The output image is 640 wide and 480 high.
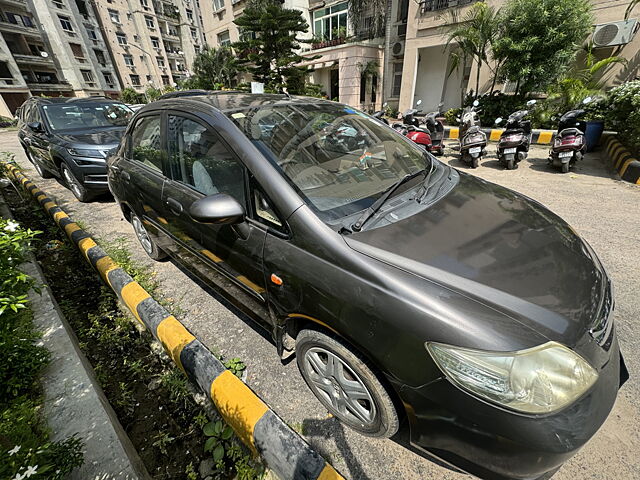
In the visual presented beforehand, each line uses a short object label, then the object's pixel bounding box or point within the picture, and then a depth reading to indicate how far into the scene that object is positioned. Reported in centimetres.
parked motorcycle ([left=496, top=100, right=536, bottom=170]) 597
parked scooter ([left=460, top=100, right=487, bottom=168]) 619
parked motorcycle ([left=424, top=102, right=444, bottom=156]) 709
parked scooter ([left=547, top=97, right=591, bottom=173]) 556
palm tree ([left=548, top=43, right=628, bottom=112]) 841
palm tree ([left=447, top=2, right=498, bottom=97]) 947
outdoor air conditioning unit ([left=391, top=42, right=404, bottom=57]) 1544
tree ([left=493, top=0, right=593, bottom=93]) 820
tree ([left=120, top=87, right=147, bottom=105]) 3059
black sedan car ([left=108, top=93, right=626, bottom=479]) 111
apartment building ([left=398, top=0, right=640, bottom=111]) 933
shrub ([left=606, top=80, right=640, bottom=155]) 526
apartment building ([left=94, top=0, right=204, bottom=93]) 3362
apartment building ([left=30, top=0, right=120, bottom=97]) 2831
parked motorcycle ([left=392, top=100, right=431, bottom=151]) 656
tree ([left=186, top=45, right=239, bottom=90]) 2329
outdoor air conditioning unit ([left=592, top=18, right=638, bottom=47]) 905
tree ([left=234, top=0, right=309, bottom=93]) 1275
